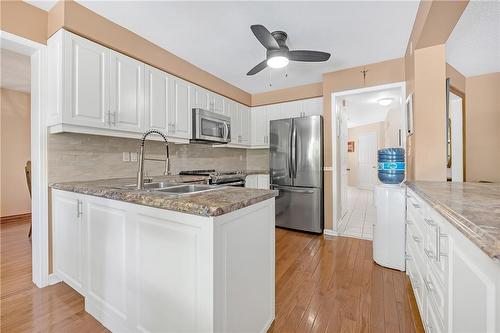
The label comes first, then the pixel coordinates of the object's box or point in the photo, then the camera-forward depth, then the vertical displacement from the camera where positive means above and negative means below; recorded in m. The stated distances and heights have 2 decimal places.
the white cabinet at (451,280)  0.58 -0.41
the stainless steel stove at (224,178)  2.84 -0.18
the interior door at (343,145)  3.90 +0.37
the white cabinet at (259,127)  4.39 +0.77
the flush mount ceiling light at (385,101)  4.59 +1.36
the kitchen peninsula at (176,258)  1.00 -0.51
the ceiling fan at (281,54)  2.20 +1.17
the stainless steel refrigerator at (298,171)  3.42 -0.10
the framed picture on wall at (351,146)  8.72 +0.74
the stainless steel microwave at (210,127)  3.04 +0.56
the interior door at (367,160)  7.83 +0.16
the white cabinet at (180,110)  2.83 +0.73
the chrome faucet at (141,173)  1.50 -0.05
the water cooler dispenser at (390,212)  2.23 -0.49
